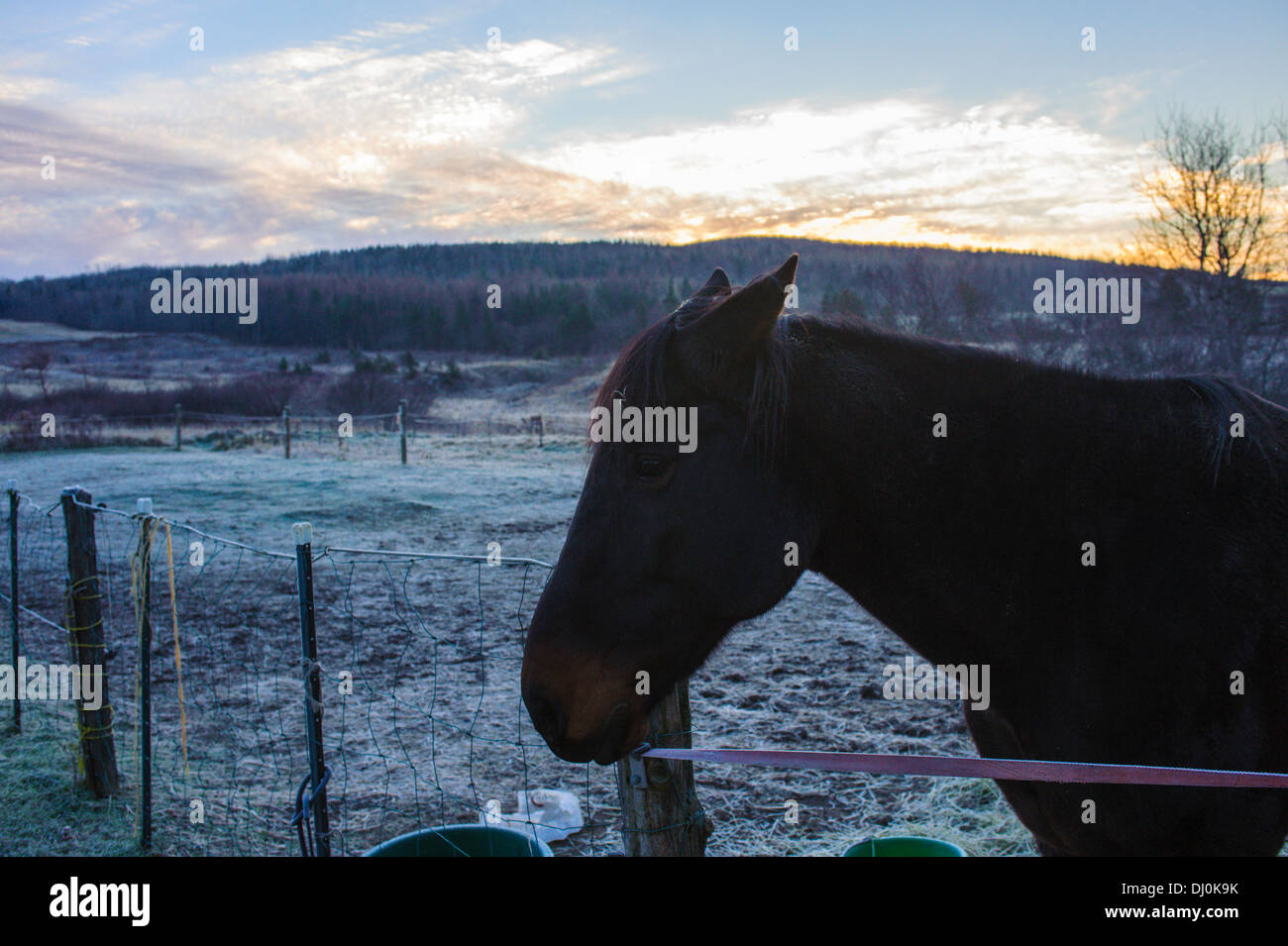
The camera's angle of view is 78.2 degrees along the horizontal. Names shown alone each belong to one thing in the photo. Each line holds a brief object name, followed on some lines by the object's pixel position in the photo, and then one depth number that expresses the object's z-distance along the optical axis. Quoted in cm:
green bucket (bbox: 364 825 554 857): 282
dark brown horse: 164
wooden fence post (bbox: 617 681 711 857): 217
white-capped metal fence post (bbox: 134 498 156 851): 404
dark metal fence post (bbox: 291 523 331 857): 304
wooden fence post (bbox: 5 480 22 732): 518
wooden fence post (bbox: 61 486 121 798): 450
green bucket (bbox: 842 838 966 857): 318
